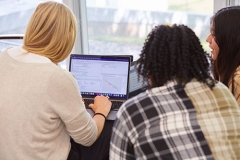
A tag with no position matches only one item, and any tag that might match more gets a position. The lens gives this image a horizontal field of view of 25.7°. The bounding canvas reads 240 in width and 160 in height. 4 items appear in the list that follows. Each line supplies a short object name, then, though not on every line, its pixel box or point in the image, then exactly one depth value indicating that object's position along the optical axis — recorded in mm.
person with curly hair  1699
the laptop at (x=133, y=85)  2510
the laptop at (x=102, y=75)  2474
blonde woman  1912
